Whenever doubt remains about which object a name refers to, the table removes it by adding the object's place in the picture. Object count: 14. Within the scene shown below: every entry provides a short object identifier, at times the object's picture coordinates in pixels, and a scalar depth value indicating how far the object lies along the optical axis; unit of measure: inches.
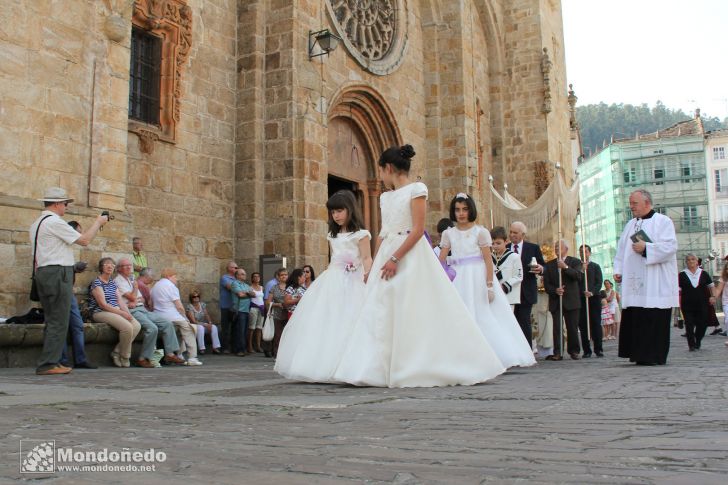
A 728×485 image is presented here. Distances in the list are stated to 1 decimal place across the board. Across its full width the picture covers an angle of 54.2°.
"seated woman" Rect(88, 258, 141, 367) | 335.6
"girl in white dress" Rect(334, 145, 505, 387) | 209.6
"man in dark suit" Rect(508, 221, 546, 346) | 369.1
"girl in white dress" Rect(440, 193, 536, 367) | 292.7
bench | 291.3
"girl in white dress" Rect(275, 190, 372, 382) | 238.5
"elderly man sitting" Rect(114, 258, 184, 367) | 352.2
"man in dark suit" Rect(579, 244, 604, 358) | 407.8
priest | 287.4
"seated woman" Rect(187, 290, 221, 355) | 450.3
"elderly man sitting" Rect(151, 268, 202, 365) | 386.0
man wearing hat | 280.7
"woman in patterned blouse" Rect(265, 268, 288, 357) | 429.8
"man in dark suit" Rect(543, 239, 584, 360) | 394.9
